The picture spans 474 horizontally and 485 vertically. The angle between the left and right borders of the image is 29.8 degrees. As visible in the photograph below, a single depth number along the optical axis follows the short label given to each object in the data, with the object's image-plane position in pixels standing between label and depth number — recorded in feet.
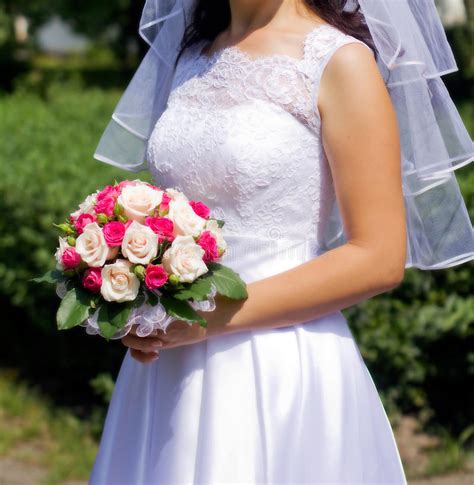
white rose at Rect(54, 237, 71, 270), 6.85
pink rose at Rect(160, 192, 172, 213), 6.88
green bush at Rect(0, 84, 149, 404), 17.76
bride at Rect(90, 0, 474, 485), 7.16
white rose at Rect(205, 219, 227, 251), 6.87
